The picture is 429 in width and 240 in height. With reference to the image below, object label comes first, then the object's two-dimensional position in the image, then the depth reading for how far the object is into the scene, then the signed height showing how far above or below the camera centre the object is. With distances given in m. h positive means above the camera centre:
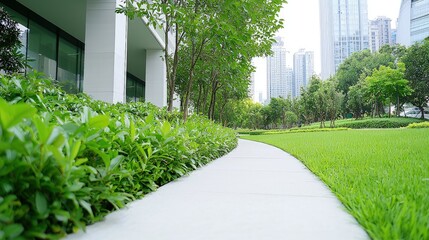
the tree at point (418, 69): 33.72 +7.67
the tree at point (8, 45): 5.93 +1.87
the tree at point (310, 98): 37.26 +4.25
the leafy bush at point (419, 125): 19.95 +0.33
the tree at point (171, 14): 4.77 +2.11
